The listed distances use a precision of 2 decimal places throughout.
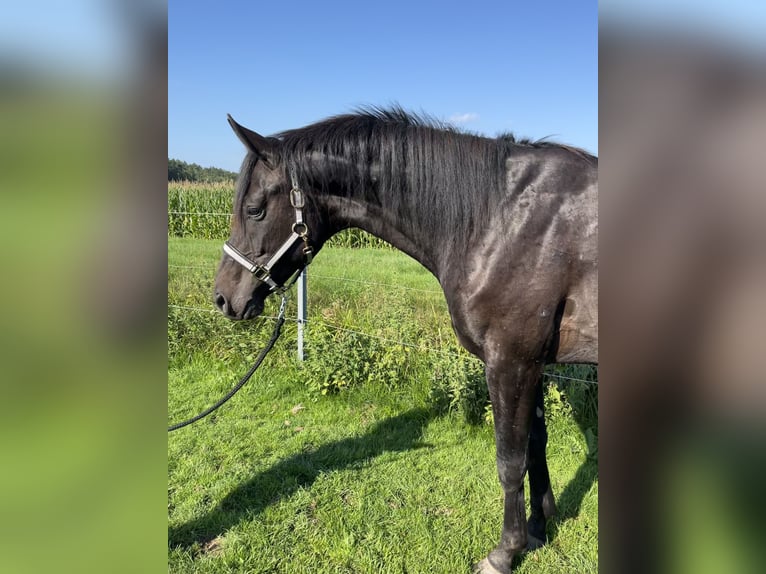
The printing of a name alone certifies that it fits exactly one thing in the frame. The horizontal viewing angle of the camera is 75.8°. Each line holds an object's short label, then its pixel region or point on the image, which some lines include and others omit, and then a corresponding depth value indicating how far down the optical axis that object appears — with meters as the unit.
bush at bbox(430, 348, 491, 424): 3.91
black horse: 2.11
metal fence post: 4.85
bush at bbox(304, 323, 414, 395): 4.42
